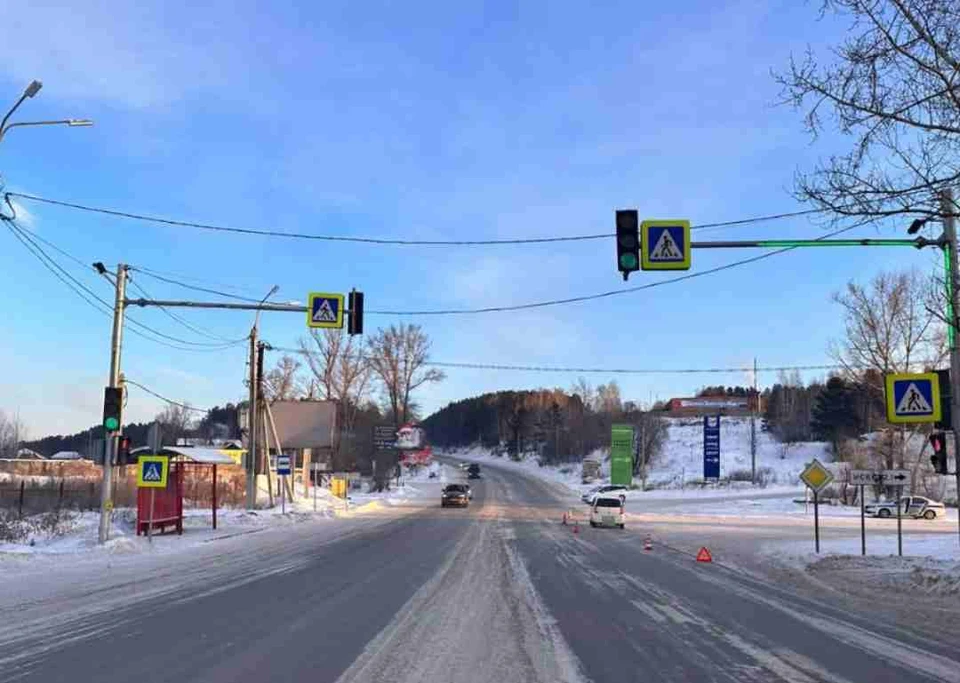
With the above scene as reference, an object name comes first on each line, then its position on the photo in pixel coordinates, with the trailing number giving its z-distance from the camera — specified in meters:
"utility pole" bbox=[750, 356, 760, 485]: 83.44
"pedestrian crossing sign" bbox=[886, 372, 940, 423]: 17.19
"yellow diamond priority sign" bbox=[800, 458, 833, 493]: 24.16
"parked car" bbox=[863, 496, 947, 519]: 46.78
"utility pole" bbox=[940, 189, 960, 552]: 12.42
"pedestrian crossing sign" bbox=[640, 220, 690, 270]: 15.04
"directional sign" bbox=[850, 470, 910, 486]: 21.88
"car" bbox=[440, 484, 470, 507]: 55.84
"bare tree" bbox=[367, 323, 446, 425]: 100.19
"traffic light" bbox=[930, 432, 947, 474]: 18.40
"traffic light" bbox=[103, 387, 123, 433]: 22.64
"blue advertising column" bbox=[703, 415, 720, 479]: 73.94
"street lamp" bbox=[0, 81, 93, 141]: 16.08
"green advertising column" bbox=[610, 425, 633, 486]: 83.56
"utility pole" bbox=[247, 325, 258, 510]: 39.62
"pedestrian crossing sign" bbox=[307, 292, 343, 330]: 21.59
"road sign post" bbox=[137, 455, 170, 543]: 23.75
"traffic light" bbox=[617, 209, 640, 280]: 15.03
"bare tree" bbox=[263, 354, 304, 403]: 92.94
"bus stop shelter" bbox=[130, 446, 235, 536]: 25.55
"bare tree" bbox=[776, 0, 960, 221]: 11.36
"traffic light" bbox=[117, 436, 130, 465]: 23.12
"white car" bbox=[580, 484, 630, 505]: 71.41
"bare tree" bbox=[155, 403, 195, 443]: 158.54
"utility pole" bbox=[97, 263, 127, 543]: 22.36
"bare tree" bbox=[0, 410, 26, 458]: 137.88
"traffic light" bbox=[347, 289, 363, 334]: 21.55
